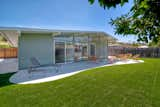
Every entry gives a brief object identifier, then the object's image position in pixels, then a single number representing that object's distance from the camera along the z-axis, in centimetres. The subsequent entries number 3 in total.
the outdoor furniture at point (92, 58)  1071
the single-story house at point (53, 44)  772
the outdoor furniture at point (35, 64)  689
